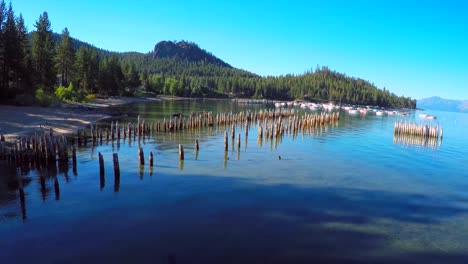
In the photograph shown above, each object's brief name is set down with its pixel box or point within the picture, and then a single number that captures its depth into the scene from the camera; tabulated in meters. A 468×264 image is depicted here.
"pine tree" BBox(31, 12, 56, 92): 69.00
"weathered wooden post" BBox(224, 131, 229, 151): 34.09
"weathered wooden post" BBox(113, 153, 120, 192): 21.84
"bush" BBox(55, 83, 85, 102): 68.22
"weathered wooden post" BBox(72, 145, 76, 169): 24.33
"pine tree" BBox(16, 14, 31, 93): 56.16
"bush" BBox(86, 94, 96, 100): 83.97
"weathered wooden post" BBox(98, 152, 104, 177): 21.72
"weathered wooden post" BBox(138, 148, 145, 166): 26.00
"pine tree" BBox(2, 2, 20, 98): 53.84
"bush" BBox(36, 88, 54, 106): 54.50
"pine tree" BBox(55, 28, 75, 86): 85.38
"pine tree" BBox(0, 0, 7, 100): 51.41
